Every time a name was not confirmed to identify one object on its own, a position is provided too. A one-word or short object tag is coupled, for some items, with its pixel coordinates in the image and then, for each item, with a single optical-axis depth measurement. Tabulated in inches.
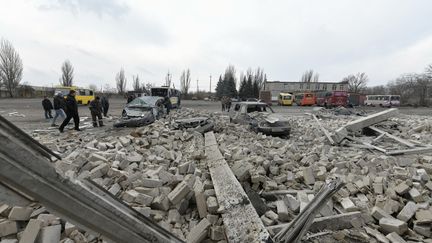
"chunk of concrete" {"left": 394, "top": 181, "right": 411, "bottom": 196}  148.6
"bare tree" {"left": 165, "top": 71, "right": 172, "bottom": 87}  2861.7
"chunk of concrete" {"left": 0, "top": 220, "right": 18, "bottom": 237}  101.5
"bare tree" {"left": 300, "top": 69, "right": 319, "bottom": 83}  3129.9
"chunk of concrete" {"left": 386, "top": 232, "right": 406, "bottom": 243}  112.6
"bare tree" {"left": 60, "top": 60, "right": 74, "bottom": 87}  2352.1
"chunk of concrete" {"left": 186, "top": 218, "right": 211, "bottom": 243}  106.1
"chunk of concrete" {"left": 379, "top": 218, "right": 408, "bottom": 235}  119.3
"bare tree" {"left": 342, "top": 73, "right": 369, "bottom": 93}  2792.8
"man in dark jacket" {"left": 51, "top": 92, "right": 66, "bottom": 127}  416.8
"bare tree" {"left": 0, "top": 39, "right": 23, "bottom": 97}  1747.7
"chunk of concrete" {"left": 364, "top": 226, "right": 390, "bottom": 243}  114.2
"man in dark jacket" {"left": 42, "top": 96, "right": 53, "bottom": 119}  528.4
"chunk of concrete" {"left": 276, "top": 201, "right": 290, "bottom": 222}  129.6
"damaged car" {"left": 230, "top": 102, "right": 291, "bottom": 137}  366.6
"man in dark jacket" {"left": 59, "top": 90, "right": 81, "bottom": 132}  355.3
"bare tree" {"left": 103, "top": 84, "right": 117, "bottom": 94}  2765.3
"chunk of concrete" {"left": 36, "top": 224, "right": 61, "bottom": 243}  97.7
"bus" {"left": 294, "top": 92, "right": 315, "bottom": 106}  1439.5
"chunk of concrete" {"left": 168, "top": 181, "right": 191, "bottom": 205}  128.2
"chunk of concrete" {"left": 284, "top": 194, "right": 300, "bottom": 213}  138.9
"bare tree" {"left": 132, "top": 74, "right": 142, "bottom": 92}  2962.6
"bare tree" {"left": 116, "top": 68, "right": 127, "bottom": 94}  2924.0
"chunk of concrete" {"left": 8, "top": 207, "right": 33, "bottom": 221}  106.6
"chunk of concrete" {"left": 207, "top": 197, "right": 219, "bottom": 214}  122.4
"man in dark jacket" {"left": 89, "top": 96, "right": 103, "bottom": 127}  443.6
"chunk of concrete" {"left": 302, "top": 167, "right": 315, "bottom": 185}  175.3
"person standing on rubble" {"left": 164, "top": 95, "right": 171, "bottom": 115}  587.4
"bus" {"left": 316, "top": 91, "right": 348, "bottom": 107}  1187.9
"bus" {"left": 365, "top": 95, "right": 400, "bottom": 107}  1477.6
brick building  2256.4
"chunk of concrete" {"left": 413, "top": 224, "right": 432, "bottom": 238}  120.9
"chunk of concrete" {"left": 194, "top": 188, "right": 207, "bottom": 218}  125.5
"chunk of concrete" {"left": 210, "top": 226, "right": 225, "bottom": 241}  107.5
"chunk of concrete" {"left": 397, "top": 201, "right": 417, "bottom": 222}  128.0
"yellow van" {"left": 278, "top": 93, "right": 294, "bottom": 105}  1478.8
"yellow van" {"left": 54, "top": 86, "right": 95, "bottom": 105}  1074.0
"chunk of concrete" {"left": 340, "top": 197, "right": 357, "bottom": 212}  135.7
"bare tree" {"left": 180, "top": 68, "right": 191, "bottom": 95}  2962.6
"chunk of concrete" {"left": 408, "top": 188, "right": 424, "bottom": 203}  143.7
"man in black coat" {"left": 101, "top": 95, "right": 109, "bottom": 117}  614.4
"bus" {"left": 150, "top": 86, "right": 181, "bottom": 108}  851.5
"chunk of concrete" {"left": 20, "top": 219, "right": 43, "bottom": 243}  94.7
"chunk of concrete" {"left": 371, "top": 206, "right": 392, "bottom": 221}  129.4
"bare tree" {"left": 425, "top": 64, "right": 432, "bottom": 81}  1813.5
